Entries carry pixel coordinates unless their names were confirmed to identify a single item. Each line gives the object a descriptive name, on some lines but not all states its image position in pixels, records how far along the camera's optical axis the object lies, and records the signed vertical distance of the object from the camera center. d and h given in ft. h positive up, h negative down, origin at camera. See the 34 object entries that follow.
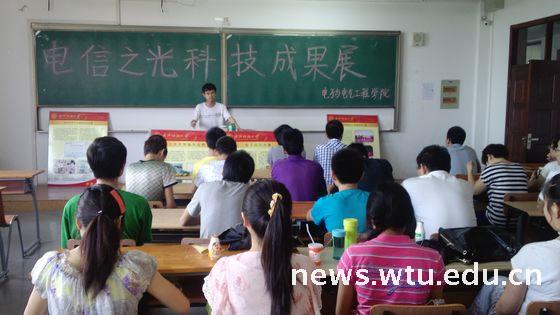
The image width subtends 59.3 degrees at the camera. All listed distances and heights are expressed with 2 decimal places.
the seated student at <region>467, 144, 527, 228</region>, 12.82 -1.71
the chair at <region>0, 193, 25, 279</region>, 12.59 -3.48
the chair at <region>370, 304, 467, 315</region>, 5.57 -2.22
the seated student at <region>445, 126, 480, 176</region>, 15.61 -1.18
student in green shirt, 7.95 -1.51
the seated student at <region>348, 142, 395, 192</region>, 12.49 -1.52
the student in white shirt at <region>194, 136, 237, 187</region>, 12.17 -1.28
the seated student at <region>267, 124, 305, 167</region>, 16.38 -1.34
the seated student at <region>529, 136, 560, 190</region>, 13.84 -1.49
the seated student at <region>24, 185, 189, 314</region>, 5.30 -1.79
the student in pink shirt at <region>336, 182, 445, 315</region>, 6.10 -1.82
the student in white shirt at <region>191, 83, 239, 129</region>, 21.47 -0.11
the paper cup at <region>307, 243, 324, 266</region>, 7.34 -2.08
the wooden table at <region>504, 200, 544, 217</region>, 11.00 -2.13
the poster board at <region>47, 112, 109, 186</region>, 21.61 -1.41
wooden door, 20.42 +0.31
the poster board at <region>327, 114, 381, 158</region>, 23.48 -0.73
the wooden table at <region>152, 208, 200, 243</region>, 9.99 -2.33
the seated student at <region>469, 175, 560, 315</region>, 6.04 -1.91
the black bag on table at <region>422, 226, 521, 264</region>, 7.51 -2.03
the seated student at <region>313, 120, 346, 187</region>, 15.44 -1.05
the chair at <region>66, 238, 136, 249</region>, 7.63 -2.12
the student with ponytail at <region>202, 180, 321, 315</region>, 5.22 -1.73
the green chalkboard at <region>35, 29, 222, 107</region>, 21.34 +1.98
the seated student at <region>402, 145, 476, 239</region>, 9.14 -1.62
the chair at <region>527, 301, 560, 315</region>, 5.93 -2.30
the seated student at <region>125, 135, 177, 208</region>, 12.11 -1.63
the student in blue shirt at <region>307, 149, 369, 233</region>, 8.59 -1.50
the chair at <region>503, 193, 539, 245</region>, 11.76 -2.40
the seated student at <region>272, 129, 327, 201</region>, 12.32 -1.52
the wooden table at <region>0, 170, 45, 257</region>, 14.57 -2.18
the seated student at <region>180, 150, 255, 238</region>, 9.24 -1.60
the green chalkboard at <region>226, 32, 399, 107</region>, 22.50 +2.04
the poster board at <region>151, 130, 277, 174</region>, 21.63 -1.43
